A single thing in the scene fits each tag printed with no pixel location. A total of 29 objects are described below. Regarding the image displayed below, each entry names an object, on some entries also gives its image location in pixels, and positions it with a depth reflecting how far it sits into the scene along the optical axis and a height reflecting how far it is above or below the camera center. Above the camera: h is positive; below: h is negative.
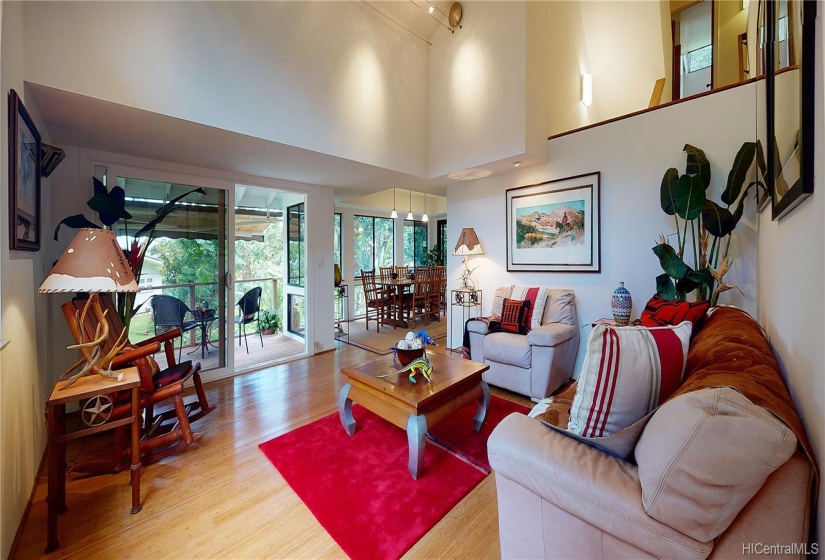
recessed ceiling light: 3.84 +1.29
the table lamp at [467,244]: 4.16 +0.43
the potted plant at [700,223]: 2.31 +0.40
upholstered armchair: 2.88 -0.73
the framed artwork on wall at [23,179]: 1.60 +0.57
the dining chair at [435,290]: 6.27 -0.27
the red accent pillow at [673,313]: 1.87 -0.24
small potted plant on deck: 5.82 -0.82
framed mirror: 0.85 +0.57
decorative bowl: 2.28 -0.57
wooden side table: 1.51 -0.77
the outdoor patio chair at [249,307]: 4.79 -0.44
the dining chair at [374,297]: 5.93 -0.39
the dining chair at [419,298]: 5.97 -0.40
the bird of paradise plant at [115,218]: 2.43 +0.49
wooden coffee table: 1.89 -0.78
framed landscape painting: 3.29 +0.56
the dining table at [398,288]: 5.92 -0.21
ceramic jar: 2.86 -0.27
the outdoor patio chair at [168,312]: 3.27 -0.35
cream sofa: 0.70 -0.56
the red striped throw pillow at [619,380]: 1.04 -0.35
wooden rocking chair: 1.89 -0.75
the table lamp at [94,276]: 1.57 +0.02
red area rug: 1.59 -1.24
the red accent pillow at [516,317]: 3.36 -0.44
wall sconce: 4.22 +2.52
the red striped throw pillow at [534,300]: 3.38 -0.27
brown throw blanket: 0.79 -0.29
